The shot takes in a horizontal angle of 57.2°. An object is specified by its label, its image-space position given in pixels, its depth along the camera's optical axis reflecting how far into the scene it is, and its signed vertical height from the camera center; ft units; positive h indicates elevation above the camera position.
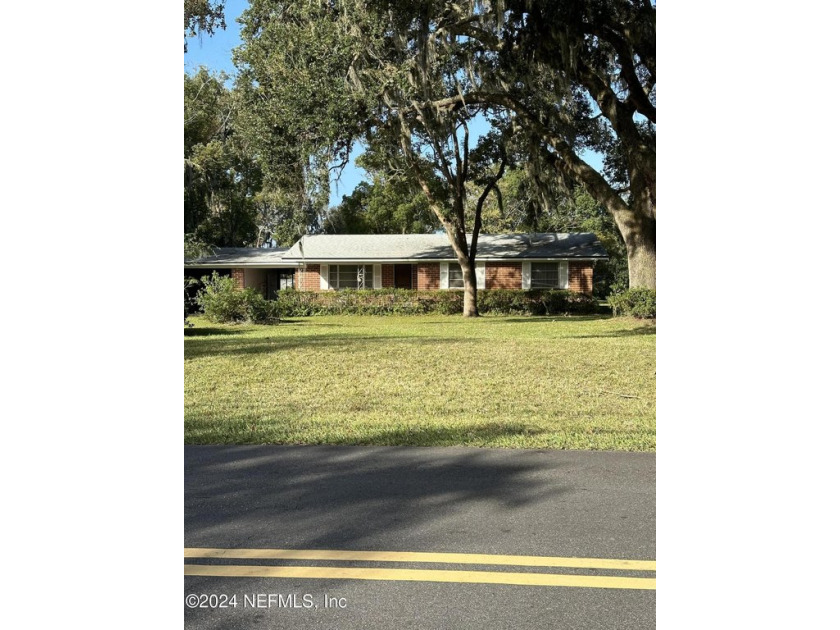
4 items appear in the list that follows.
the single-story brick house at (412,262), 85.05 +5.02
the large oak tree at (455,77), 43.39 +14.98
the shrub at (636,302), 55.77 +0.12
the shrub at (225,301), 59.62 +0.59
